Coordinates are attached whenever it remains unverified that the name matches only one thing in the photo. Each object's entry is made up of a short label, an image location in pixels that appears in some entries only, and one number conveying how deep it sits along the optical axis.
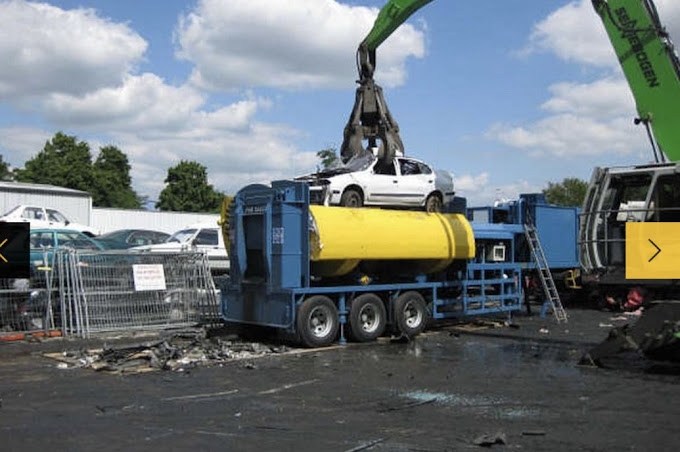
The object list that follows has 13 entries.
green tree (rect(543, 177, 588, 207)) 56.94
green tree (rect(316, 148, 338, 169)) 55.42
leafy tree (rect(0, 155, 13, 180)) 66.69
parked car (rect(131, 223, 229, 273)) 20.82
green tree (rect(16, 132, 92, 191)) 60.82
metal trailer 12.88
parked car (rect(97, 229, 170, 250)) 23.62
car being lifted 14.79
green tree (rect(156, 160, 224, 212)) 66.94
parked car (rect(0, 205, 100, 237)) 25.67
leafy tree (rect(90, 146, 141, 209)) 63.44
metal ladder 17.27
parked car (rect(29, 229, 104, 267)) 17.66
